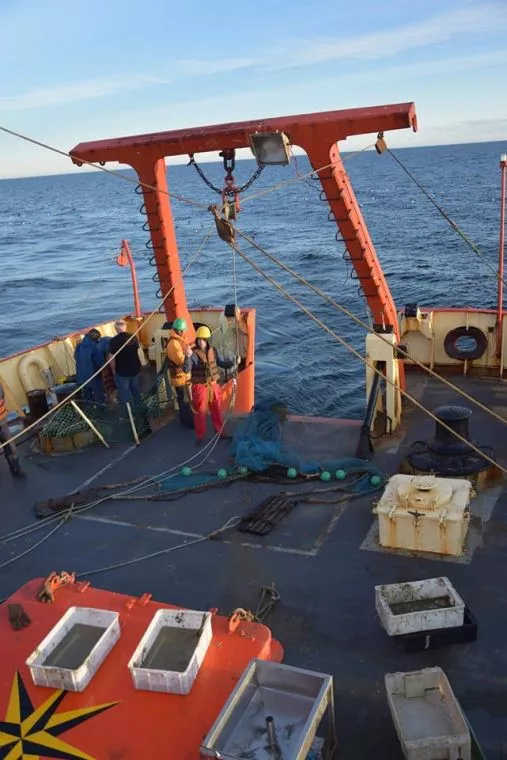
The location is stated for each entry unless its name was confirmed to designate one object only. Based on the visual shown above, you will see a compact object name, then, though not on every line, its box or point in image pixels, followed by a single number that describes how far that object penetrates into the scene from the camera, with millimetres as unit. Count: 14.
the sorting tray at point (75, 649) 4357
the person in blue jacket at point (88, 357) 11195
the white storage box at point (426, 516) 6820
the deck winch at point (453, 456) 8102
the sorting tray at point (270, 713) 3799
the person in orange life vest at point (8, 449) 9211
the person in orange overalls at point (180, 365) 10296
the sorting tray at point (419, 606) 5512
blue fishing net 8820
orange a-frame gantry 8867
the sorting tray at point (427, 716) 4250
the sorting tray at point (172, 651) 4246
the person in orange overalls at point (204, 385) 9922
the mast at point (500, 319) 11155
